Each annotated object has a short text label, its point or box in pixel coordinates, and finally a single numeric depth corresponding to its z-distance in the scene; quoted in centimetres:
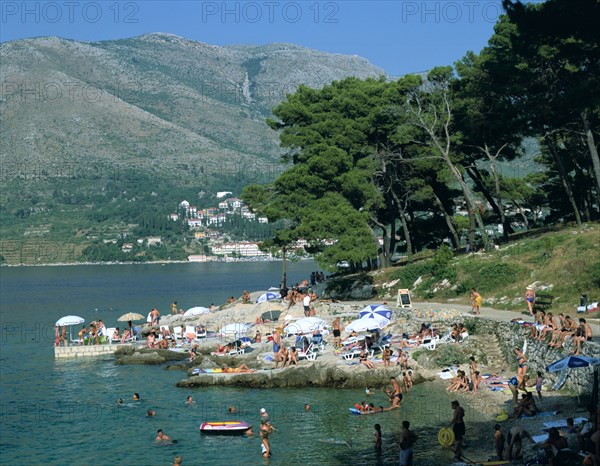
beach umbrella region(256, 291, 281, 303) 5031
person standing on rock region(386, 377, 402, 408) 2842
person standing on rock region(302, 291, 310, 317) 4291
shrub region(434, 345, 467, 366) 3344
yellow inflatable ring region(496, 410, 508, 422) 2545
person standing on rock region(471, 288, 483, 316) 3672
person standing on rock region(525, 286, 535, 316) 3438
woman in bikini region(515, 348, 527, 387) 2781
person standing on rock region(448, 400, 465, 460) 2306
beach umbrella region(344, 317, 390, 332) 3481
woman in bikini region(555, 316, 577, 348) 2727
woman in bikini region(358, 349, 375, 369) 3272
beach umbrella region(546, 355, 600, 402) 2272
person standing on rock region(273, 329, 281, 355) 3656
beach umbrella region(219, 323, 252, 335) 4256
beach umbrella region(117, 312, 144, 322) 4984
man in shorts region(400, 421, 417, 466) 2181
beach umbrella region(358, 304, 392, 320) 3603
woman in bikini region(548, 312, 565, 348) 2770
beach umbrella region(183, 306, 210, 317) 5141
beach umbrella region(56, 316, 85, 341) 4544
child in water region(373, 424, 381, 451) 2365
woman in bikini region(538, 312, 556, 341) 2900
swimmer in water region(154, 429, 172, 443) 2619
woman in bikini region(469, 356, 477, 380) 2967
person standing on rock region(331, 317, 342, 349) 3722
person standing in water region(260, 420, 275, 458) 2412
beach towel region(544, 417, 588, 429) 2158
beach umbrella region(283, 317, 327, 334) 3700
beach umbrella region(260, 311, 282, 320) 4667
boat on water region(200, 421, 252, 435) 2656
